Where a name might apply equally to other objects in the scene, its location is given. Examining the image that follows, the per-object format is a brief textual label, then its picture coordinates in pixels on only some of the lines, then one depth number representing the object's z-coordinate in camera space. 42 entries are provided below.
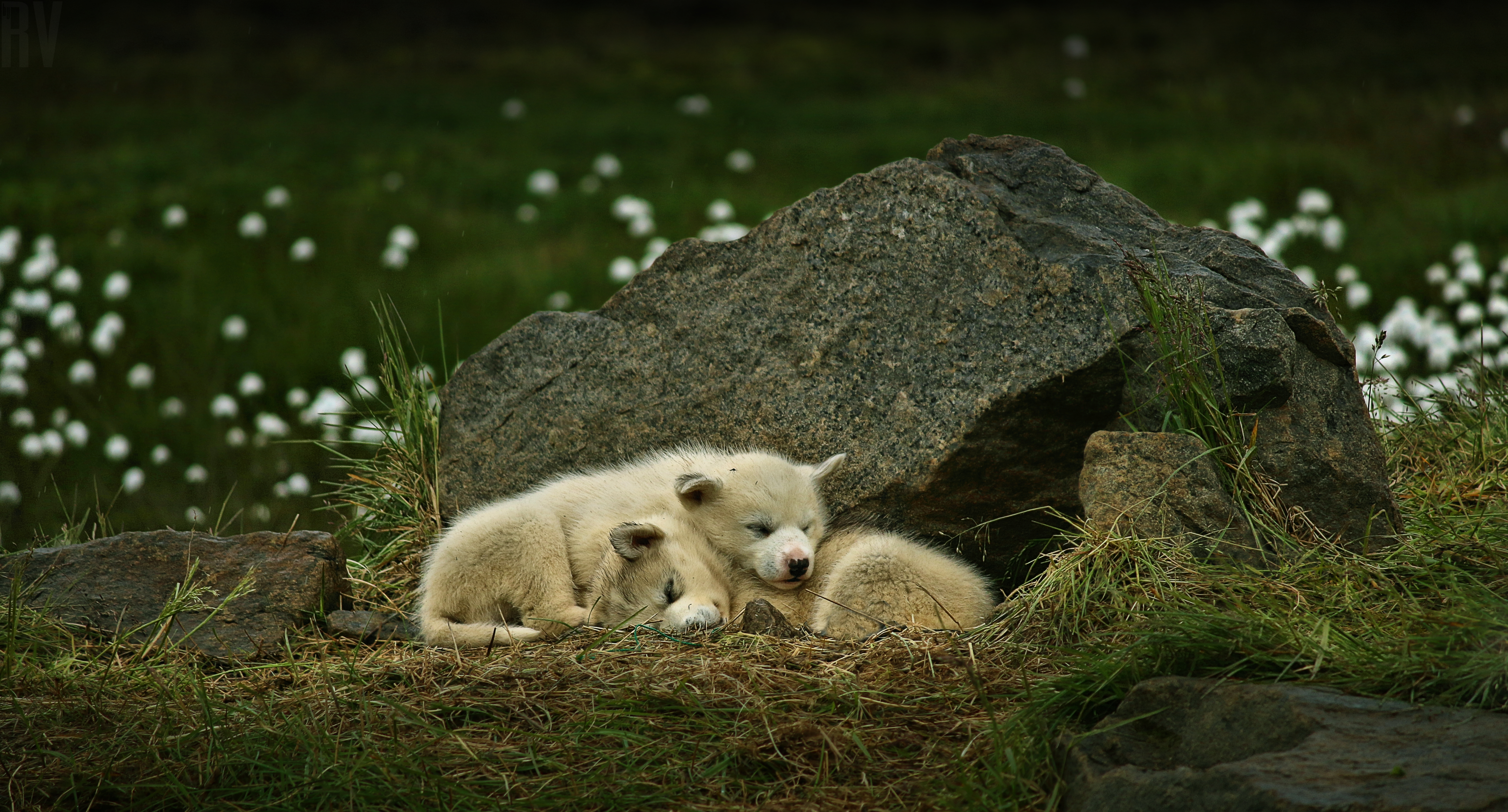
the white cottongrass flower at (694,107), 32.66
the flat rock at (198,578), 9.33
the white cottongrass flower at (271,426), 17.30
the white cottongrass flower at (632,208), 23.31
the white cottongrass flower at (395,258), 22.97
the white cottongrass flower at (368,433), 12.09
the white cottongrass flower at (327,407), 14.53
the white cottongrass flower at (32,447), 17.47
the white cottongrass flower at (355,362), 17.86
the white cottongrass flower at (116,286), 20.61
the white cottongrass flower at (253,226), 23.36
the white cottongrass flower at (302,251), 22.80
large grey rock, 9.37
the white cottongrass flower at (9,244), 20.69
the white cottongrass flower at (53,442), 17.53
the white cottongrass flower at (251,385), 18.53
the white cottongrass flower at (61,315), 19.87
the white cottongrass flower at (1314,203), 22.06
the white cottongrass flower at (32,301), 20.00
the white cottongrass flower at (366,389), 12.54
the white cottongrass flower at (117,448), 17.61
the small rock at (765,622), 8.73
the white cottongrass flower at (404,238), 22.94
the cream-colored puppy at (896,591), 8.80
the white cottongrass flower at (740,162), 27.87
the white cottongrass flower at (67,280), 20.19
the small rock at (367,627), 9.50
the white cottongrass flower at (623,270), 21.25
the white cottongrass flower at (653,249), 20.12
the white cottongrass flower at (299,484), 14.48
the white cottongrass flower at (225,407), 17.41
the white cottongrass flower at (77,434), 17.48
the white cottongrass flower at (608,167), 27.42
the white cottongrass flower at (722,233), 18.94
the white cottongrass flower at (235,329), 20.28
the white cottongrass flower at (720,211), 21.17
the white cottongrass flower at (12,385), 18.47
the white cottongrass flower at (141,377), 19.33
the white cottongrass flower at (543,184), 27.20
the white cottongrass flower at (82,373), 19.09
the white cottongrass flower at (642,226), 23.59
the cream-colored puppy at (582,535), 9.33
